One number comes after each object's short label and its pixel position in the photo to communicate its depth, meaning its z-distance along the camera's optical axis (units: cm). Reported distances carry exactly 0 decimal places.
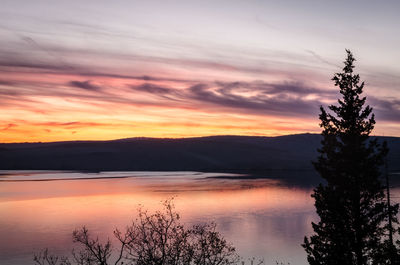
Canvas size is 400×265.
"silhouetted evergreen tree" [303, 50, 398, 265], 2411
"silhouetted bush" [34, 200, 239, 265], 3612
